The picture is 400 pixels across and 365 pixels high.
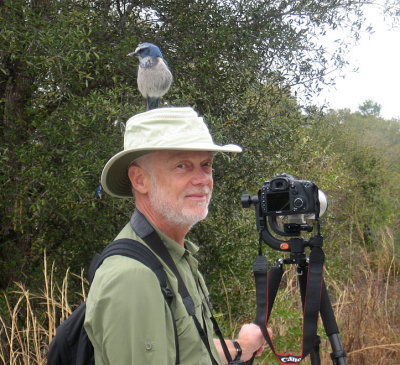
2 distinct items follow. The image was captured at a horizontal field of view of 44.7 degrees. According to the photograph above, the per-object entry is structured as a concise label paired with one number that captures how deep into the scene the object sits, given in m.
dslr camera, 2.34
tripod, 2.22
